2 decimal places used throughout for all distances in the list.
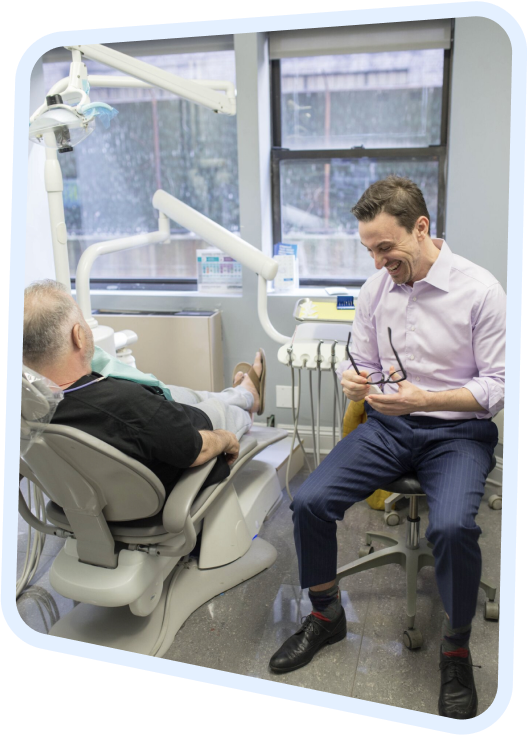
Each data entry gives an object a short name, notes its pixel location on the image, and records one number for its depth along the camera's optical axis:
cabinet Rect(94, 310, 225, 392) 2.54
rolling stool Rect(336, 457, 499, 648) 1.73
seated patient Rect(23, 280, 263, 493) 1.41
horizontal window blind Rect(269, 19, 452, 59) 2.34
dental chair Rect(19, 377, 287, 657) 1.36
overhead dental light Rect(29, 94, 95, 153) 1.78
